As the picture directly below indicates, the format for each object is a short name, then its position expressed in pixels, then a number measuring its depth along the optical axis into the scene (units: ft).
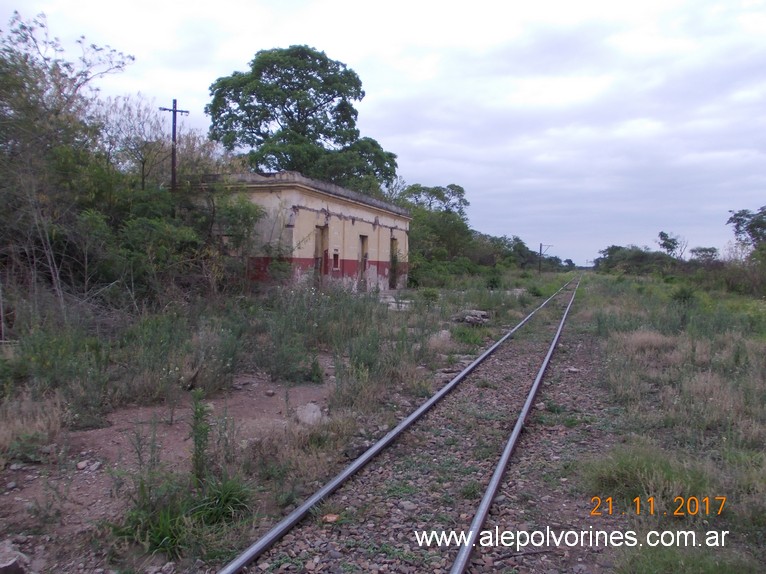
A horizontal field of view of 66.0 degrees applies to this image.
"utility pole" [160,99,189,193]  49.62
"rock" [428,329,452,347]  40.09
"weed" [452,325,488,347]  43.75
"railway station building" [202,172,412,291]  56.39
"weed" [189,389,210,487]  15.31
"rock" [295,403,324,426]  21.95
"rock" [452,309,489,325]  53.72
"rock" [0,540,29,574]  12.21
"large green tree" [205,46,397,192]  107.45
